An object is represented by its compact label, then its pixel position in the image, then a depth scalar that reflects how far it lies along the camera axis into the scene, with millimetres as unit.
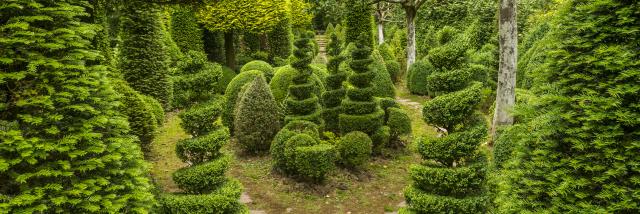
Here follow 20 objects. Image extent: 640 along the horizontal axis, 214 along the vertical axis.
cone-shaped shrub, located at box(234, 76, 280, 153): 12344
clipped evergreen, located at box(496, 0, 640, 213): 3621
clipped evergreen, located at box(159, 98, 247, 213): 6312
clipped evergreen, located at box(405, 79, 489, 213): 6633
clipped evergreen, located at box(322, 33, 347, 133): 13008
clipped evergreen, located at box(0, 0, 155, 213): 3941
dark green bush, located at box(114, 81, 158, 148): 9916
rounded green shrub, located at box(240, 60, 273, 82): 18266
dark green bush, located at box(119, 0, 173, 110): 14116
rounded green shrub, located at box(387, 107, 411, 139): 13086
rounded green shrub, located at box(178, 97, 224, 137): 6566
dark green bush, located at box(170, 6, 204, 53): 22516
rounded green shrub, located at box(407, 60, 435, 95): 20098
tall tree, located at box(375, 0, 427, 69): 20812
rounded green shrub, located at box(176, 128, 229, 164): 6547
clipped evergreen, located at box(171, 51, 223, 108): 6652
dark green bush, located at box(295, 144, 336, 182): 10289
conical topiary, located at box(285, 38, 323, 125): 12359
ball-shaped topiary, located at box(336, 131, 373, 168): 11367
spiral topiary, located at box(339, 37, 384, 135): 12180
